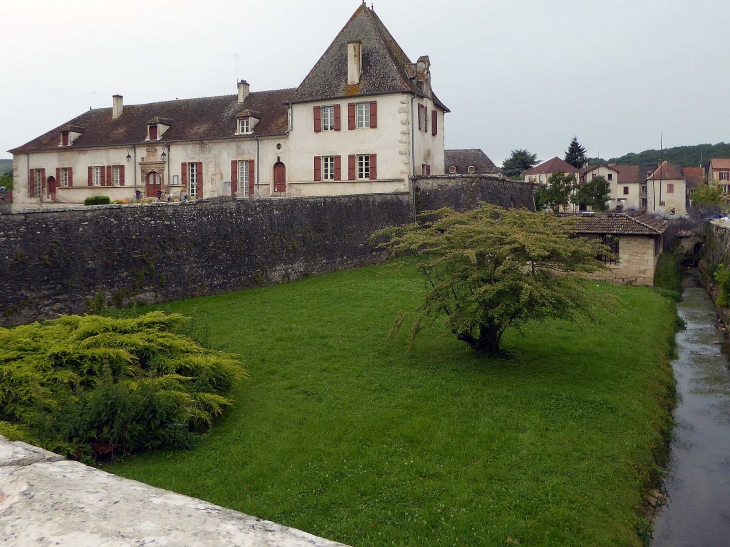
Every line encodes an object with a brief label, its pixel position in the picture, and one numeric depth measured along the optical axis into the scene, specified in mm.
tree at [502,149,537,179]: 80875
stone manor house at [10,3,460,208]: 30312
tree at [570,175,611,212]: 47912
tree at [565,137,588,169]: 80250
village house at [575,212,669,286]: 26312
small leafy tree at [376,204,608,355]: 11797
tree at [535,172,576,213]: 45125
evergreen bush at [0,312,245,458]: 8195
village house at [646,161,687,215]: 77500
